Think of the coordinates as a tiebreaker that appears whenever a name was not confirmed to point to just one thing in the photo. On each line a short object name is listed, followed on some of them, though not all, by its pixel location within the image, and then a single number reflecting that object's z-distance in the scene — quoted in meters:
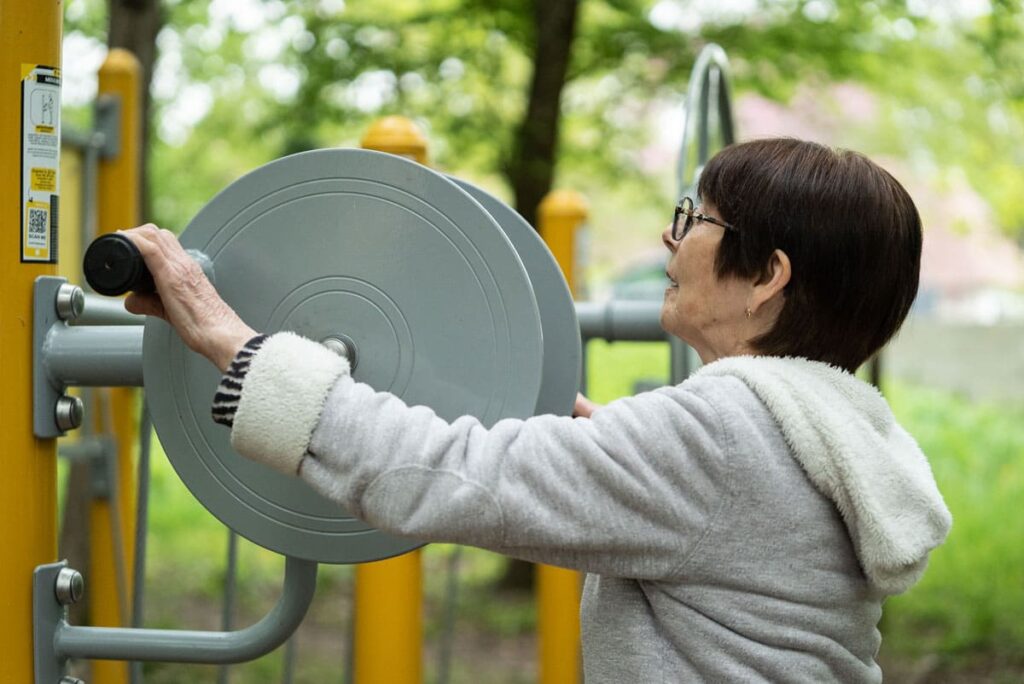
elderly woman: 1.29
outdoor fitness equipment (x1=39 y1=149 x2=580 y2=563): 1.41
